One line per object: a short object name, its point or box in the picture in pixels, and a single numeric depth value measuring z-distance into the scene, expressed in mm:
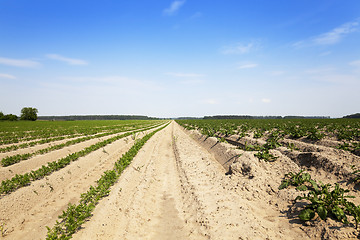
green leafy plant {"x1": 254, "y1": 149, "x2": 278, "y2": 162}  7957
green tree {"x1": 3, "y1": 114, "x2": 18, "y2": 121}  83956
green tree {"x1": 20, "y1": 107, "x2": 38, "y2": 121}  91062
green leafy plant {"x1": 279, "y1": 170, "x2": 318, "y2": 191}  5516
